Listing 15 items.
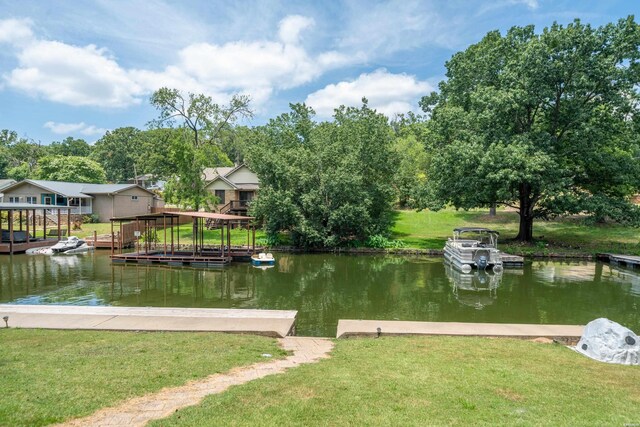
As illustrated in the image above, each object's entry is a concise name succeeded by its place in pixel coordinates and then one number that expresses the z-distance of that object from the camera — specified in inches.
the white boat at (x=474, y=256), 878.4
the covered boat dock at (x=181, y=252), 943.0
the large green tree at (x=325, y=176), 1186.6
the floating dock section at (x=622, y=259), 954.0
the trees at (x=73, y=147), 3683.6
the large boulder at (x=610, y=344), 296.2
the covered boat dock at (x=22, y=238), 1074.1
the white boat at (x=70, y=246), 1080.2
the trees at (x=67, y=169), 2161.7
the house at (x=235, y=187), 1659.7
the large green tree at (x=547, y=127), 1015.6
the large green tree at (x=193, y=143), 1408.7
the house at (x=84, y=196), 1567.4
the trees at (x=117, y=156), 3316.9
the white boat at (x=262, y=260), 930.7
